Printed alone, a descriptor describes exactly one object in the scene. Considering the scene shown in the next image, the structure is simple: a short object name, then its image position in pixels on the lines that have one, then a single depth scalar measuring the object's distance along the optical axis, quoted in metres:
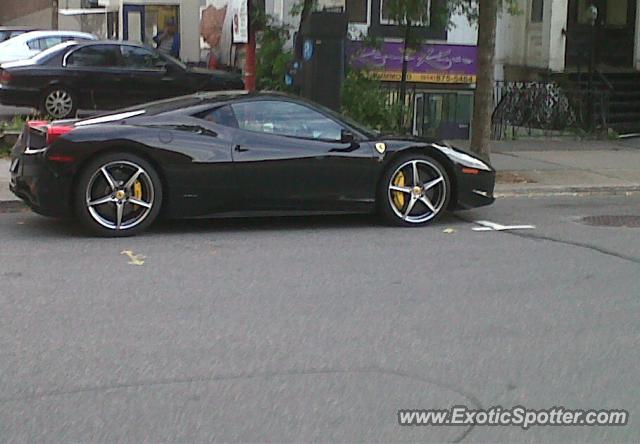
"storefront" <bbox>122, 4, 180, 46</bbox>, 28.28
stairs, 20.66
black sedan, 18.47
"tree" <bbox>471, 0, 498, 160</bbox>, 13.15
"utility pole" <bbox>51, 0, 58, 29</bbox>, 30.23
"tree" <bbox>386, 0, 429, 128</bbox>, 15.30
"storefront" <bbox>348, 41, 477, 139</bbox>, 18.83
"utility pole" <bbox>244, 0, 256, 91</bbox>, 16.34
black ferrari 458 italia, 8.83
